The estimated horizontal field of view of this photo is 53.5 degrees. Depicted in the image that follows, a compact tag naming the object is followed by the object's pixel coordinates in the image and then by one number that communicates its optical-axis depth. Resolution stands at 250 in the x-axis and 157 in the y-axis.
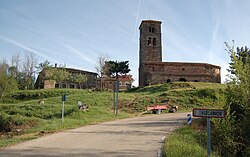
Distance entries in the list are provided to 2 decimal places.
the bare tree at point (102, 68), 47.59
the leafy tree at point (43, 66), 55.17
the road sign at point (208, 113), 6.02
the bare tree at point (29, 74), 52.66
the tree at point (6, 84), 31.86
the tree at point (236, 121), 7.88
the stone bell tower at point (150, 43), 52.69
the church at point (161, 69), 48.62
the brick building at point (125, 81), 68.60
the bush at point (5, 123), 15.71
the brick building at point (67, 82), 48.26
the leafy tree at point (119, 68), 54.81
